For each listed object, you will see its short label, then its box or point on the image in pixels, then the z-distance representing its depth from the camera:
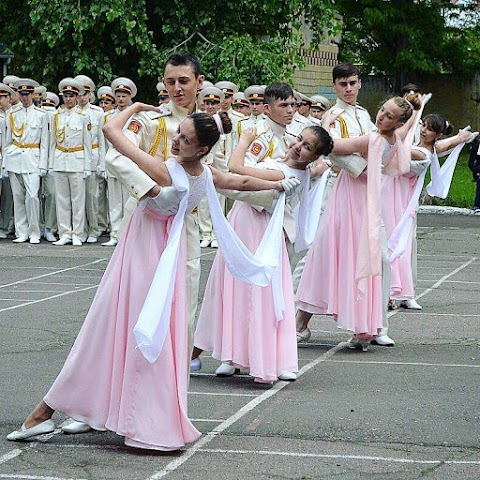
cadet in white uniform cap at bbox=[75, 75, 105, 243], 18.92
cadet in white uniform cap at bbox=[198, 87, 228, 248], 17.19
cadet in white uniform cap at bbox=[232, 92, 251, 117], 19.55
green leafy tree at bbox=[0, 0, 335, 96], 22.25
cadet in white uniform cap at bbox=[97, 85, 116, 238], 19.36
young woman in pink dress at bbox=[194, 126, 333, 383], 8.60
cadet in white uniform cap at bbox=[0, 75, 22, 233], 20.17
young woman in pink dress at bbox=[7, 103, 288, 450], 6.73
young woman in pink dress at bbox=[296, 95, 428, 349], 9.61
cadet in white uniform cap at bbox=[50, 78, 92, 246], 18.83
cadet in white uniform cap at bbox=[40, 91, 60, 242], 19.66
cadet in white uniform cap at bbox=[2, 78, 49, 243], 19.06
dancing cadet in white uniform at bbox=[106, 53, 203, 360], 7.13
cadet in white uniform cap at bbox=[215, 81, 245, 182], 18.97
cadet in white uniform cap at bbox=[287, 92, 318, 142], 13.95
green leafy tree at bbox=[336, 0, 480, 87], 36.53
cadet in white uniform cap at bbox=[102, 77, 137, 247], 17.94
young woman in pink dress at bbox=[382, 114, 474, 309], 12.27
